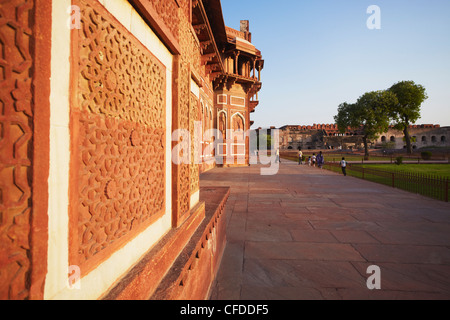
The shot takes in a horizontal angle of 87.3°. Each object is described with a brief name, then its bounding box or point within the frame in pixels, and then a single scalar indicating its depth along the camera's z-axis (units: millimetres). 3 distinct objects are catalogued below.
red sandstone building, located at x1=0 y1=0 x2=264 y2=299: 692
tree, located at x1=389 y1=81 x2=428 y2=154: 31144
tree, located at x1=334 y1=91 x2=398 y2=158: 31219
